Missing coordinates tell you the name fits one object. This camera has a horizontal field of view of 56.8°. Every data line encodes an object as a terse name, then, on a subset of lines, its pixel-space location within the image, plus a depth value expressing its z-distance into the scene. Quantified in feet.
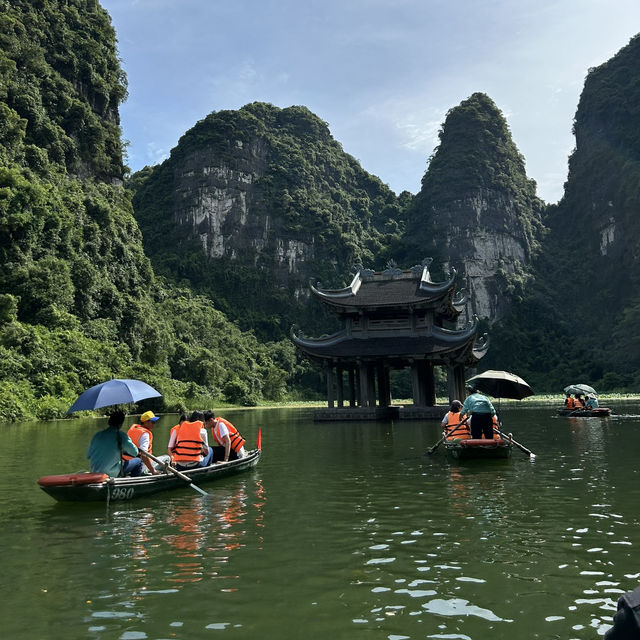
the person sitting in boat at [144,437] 34.07
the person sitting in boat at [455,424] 46.96
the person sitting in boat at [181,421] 37.69
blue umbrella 29.68
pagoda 98.63
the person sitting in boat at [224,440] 39.45
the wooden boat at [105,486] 29.14
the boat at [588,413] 92.43
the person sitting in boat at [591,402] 96.43
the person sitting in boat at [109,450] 31.73
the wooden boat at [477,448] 43.14
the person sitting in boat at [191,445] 37.29
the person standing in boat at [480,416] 45.42
